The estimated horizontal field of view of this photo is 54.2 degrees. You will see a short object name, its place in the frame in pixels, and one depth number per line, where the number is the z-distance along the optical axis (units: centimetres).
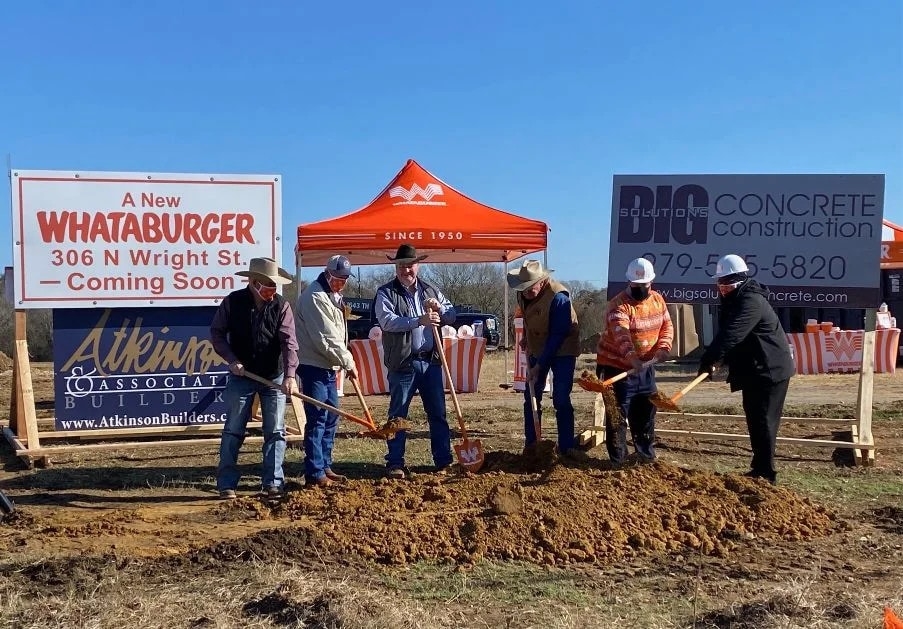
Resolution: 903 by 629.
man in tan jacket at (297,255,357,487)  716
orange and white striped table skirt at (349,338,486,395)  1445
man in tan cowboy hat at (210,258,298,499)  689
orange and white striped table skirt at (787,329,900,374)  1772
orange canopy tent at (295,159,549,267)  1270
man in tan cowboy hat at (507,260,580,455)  757
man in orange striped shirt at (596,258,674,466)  740
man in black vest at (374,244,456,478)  741
